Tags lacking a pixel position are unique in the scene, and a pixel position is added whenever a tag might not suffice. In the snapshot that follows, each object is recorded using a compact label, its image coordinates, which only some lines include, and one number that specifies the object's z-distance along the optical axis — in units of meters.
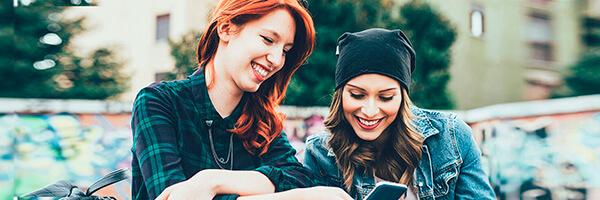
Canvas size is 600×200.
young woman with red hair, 1.36
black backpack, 1.38
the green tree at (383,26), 9.42
